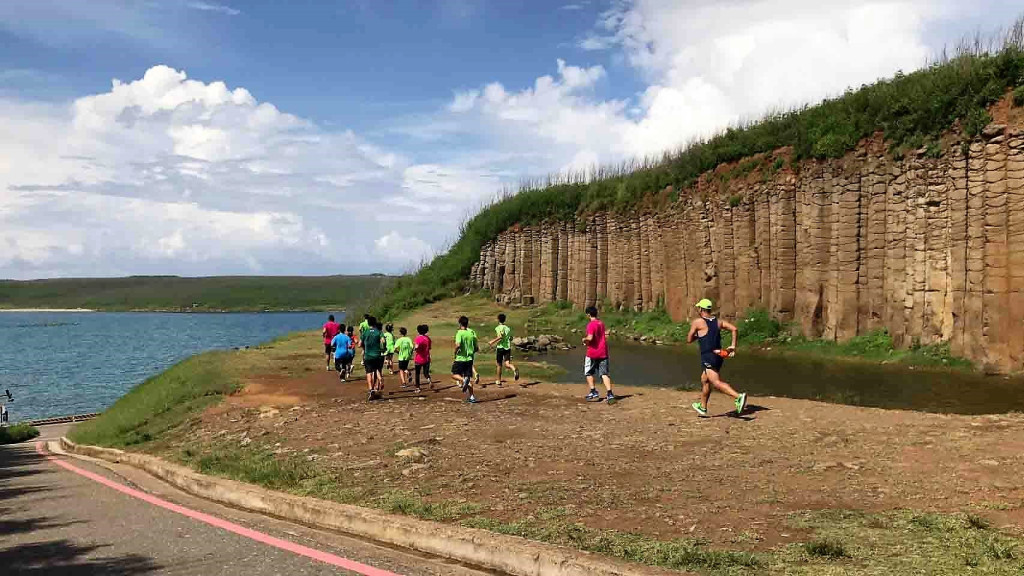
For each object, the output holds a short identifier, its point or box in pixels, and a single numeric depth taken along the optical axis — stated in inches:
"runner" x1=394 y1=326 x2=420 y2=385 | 752.3
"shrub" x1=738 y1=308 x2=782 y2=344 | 1107.3
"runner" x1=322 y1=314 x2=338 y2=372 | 925.4
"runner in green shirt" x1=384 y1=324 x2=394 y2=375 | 837.8
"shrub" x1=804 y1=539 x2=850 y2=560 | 219.8
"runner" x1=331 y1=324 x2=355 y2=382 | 781.9
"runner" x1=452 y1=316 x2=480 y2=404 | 642.8
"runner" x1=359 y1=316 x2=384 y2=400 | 682.2
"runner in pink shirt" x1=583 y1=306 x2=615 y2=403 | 593.9
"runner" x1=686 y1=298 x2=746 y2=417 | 483.0
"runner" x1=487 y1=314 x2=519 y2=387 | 706.8
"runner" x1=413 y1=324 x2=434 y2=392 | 725.9
